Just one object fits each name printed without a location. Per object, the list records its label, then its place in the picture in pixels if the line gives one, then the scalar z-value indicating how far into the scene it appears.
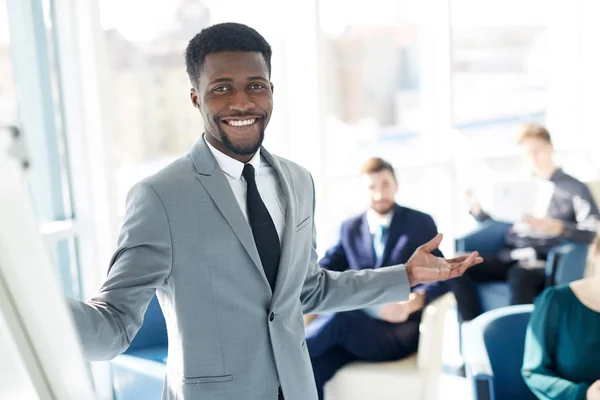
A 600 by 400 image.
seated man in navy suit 3.07
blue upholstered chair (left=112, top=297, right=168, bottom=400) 2.89
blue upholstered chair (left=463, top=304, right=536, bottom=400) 2.54
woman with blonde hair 2.30
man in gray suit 1.23
